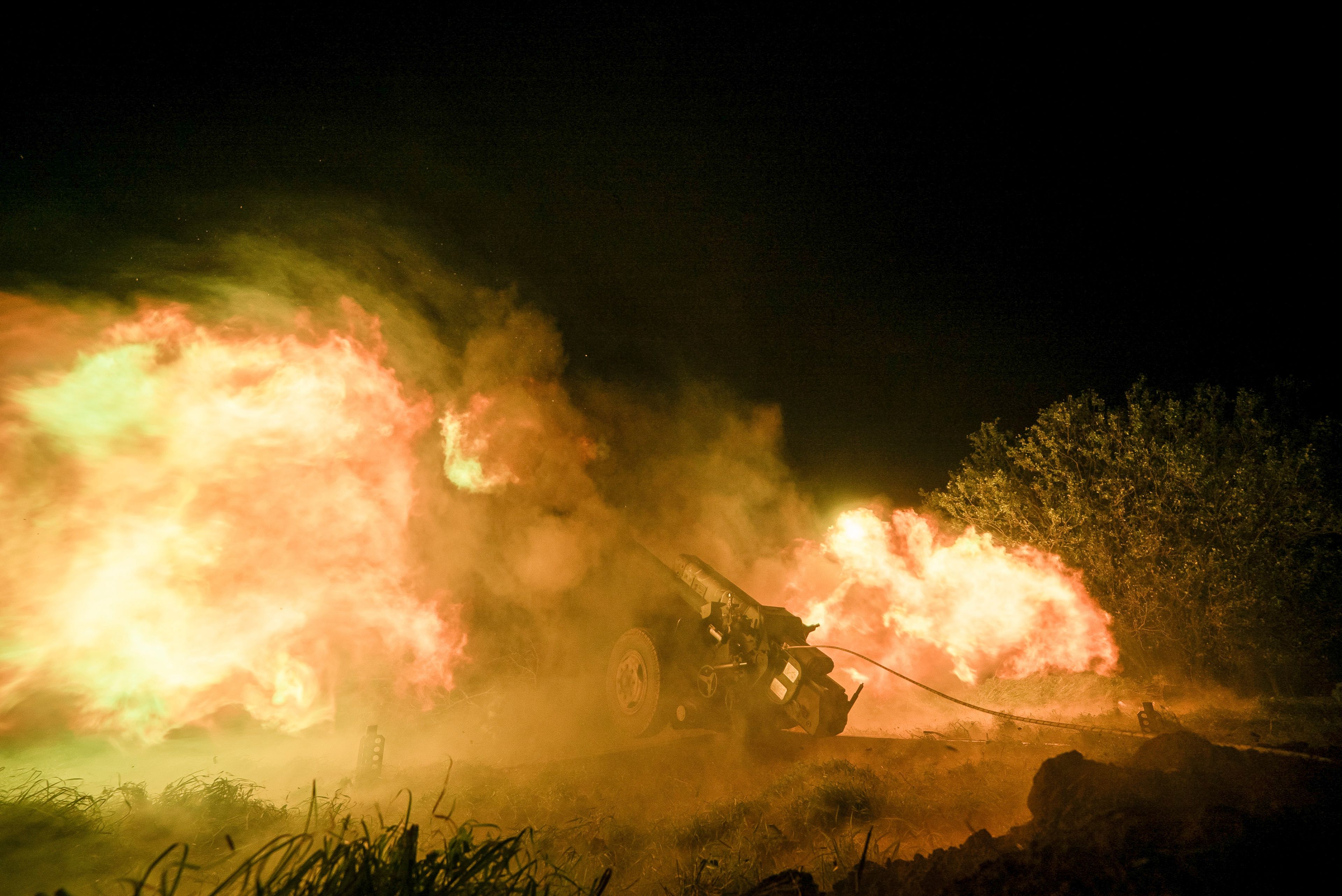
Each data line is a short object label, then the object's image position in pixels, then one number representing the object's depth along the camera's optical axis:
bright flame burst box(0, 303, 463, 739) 8.64
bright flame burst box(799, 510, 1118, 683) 14.87
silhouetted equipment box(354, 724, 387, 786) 8.16
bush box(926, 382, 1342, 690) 13.66
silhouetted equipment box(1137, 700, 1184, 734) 8.80
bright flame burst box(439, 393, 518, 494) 12.37
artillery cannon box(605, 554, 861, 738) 8.52
